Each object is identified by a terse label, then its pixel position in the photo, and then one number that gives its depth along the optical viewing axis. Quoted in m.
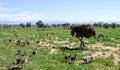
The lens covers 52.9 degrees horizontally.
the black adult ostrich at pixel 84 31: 11.36
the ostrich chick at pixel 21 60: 8.08
